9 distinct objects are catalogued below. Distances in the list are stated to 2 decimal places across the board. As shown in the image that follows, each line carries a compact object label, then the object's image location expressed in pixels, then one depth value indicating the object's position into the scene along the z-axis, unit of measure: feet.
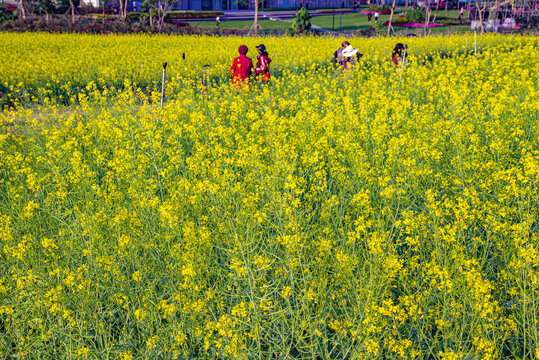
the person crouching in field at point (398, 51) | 37.47
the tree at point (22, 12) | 99.42
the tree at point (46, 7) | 110.09
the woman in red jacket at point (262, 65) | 32.40
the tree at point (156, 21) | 89.78
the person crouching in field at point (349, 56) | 35.37
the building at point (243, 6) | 204.33
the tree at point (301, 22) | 98.32
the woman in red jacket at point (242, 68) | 31.09
